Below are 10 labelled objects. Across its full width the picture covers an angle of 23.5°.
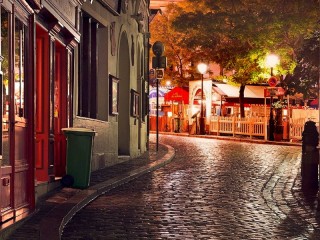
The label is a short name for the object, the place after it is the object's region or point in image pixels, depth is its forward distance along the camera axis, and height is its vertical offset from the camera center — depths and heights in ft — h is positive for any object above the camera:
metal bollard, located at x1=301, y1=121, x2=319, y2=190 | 40.16 -1.74
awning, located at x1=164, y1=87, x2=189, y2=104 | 156.35 +5.86
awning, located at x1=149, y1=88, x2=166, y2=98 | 147.57 +5.95
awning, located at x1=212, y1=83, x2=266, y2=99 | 149.48 +6.60
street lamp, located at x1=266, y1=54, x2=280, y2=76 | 111.04 +9.29
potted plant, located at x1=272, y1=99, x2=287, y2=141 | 116.03 -0.51
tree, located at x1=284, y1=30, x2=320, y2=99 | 50.55 +3.98
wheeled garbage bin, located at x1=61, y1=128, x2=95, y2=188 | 39.70 -1.66
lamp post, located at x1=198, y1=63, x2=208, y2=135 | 134.72 +1.49
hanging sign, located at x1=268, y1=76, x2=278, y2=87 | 109.70 +6.07
